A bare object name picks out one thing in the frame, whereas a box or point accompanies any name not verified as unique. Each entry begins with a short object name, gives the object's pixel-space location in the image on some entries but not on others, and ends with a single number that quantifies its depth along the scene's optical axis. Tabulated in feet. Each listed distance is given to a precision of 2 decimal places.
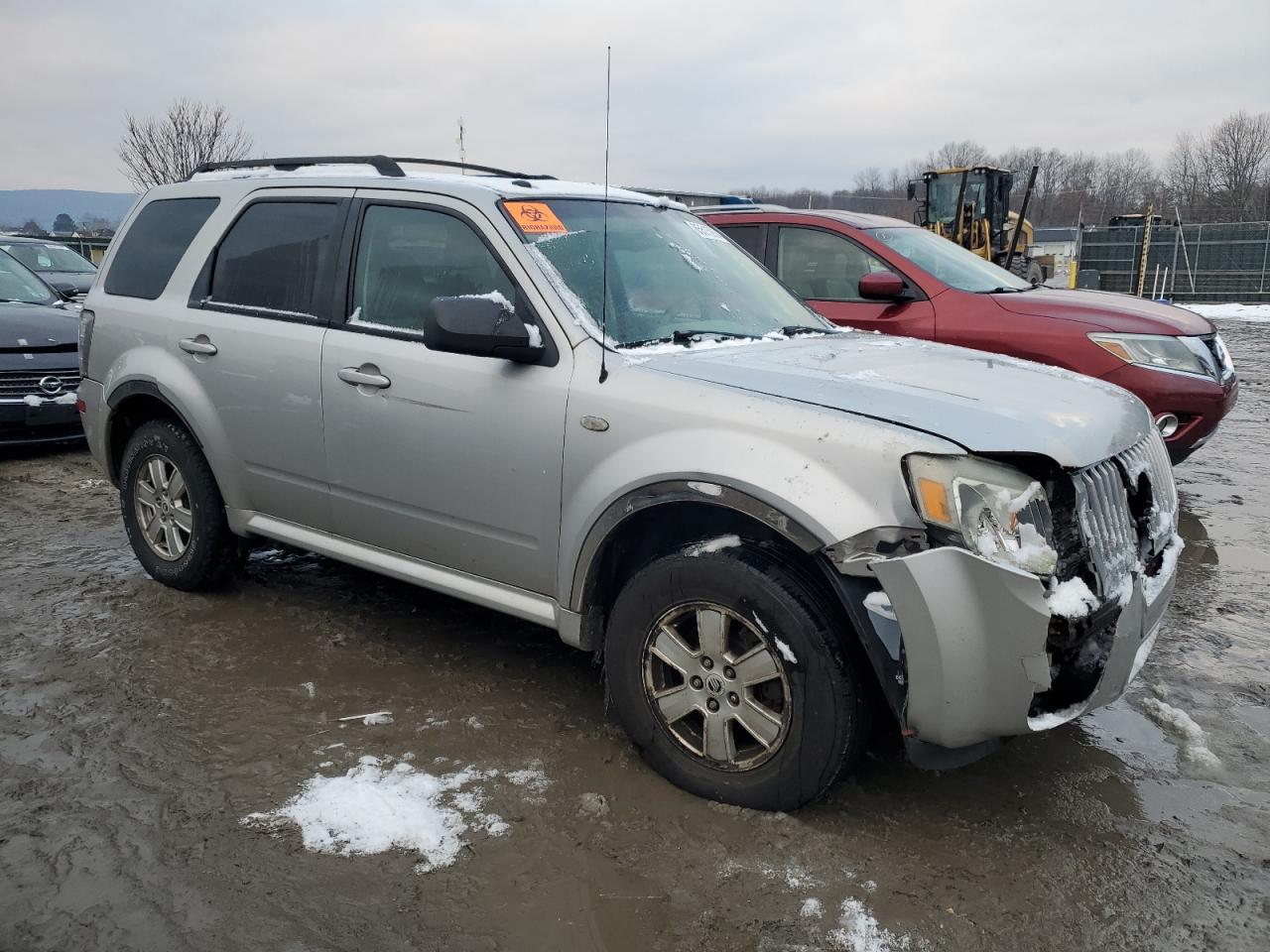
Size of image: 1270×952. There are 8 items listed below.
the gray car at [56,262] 40.64
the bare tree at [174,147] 106.01
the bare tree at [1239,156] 193.98
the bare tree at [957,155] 270.67
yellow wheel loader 64.08
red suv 18.40
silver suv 8.36
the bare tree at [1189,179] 195.21
